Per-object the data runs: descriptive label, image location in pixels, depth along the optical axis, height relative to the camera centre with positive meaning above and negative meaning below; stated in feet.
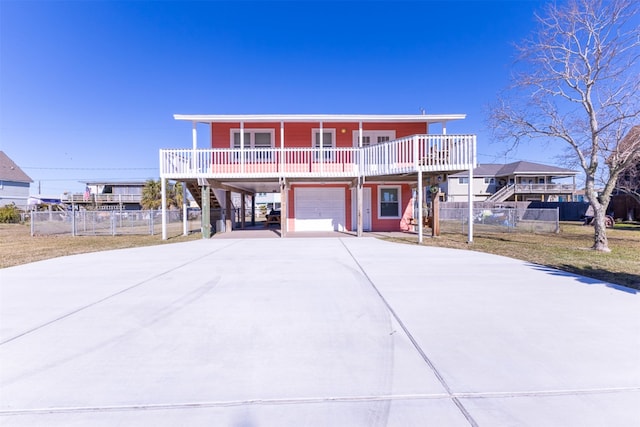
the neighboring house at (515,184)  121.19 +10.81
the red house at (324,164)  41.53 +6.72
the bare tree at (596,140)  32.53 +7.84
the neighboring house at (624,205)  65.30 +1.12
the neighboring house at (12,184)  111.14 +10.26
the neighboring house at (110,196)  133.90 +6.37
